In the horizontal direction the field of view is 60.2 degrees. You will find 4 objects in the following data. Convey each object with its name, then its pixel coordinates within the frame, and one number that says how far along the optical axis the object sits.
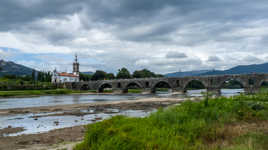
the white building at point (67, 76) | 166.75
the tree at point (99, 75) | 167.12
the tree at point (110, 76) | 168.00
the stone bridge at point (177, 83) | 67.38
